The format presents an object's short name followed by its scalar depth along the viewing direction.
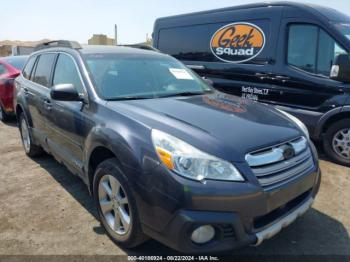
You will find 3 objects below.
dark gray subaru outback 2.33
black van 5.09
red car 7.49
